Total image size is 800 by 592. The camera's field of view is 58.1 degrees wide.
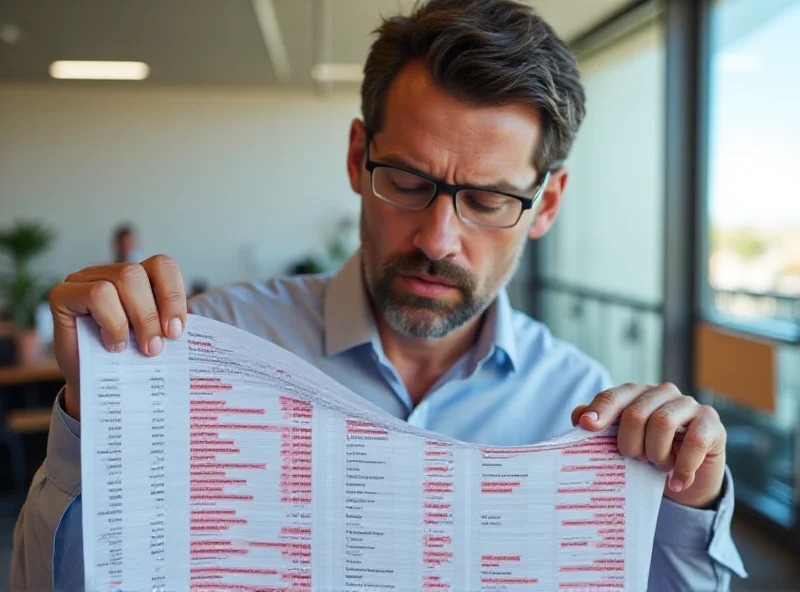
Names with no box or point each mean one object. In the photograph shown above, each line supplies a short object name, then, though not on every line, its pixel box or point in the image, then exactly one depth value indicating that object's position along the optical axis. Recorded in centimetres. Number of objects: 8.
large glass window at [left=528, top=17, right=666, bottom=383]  518
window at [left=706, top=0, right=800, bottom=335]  376
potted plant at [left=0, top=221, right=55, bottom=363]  450
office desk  429
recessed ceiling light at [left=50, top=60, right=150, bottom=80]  774
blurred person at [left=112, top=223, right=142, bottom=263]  689
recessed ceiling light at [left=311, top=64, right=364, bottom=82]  777
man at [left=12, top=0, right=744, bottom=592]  90
